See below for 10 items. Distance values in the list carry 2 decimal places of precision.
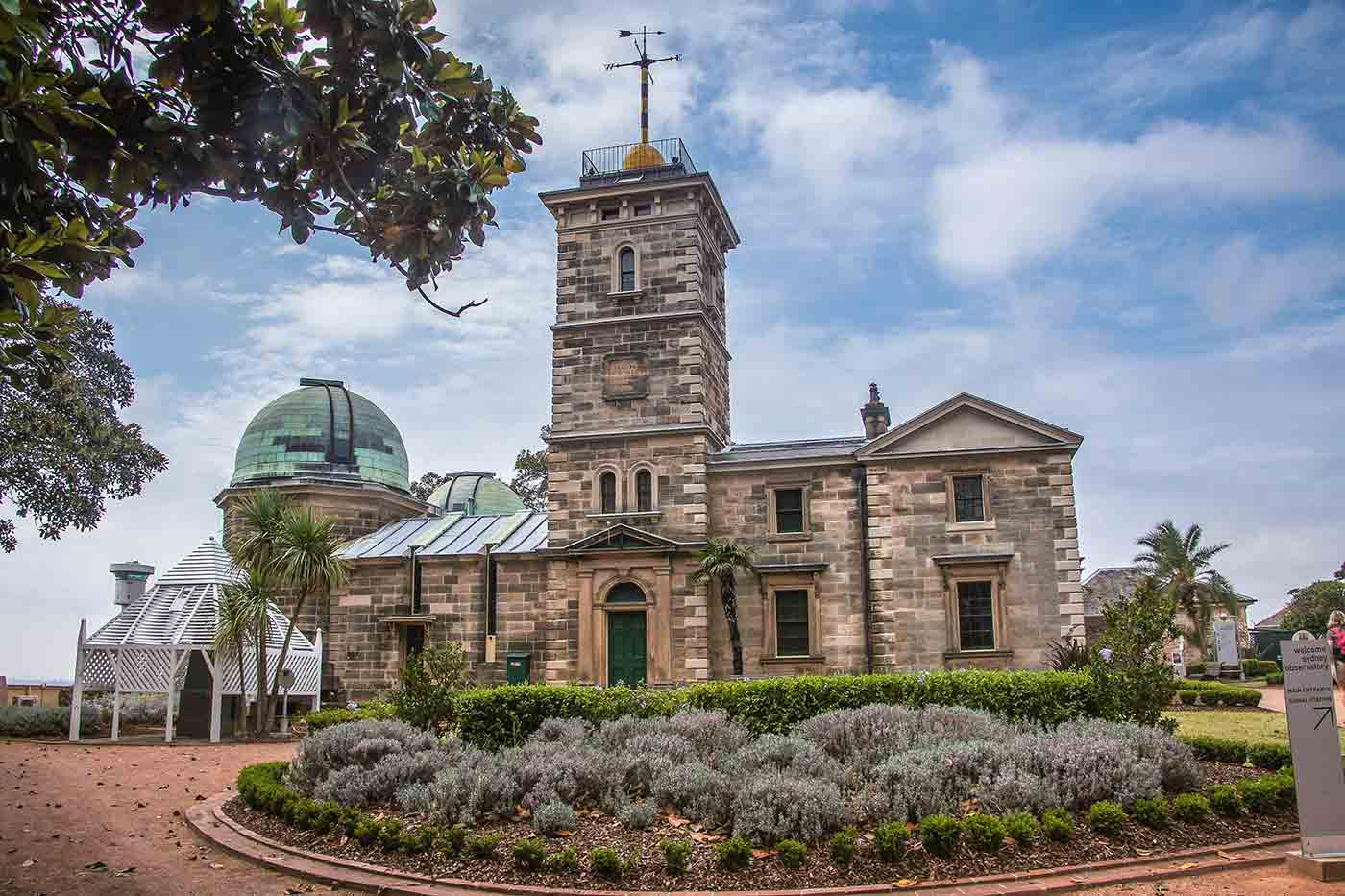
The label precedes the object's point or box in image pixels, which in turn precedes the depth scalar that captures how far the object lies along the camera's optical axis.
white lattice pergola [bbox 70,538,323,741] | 23.16
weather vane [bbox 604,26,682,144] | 32.81
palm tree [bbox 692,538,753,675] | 26.89
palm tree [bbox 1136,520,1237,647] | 42.81
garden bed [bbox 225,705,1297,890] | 9.81
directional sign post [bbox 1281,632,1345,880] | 9.68
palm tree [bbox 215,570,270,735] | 23.42
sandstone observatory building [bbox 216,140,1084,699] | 26.55
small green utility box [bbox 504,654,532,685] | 29.02
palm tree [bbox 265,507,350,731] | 25.31
